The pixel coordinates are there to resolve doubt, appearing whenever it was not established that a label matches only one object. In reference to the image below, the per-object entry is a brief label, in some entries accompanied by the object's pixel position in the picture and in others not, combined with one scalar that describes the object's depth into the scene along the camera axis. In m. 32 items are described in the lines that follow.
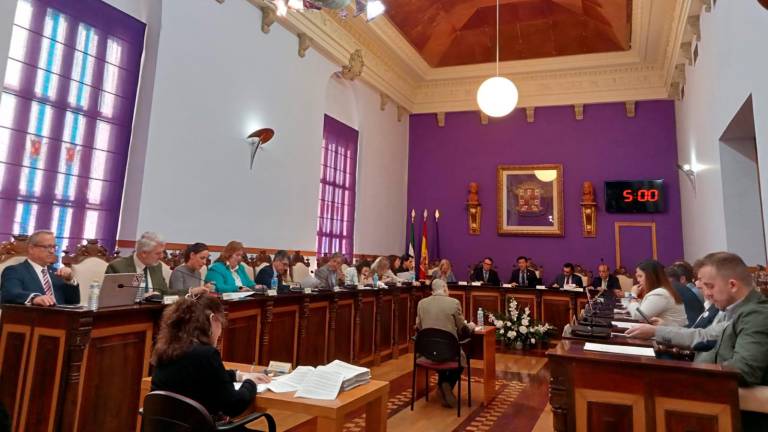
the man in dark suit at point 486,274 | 9.62
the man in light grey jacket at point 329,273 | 6.28
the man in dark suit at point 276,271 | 5.69
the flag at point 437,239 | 11.56
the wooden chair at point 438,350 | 4.43
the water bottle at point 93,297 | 3.04
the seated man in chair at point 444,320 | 4.61
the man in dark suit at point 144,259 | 3.92
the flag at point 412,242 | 11.05
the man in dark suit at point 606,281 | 8.87
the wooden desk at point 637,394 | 1.92
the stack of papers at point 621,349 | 2.31
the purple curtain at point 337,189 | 8.96
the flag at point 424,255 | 9.91
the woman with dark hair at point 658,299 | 3.46
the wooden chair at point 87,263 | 4.18
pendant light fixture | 6.95
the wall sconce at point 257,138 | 6.78
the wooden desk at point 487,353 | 4.79
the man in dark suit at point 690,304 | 3.92
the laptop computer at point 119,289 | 3.18
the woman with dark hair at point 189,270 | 4.33
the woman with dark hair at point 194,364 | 1.93
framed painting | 10.64
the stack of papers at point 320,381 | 2.13
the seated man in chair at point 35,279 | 3.14
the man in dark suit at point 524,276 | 9.51
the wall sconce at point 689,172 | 8.18
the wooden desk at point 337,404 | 1.98
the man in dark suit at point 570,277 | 9.17
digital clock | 9.95
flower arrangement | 7.53
